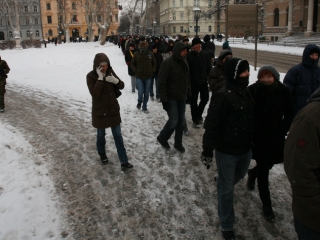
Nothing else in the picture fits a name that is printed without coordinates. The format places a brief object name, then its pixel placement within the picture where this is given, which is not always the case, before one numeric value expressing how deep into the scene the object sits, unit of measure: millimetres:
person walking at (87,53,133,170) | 5051
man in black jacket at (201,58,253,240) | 3367
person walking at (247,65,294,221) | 3779
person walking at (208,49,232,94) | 6194
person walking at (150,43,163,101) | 10938
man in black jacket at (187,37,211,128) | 6986
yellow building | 88562
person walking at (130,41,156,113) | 9258
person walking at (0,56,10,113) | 9438
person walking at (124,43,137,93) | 12008
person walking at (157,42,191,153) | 5680
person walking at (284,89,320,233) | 2012
